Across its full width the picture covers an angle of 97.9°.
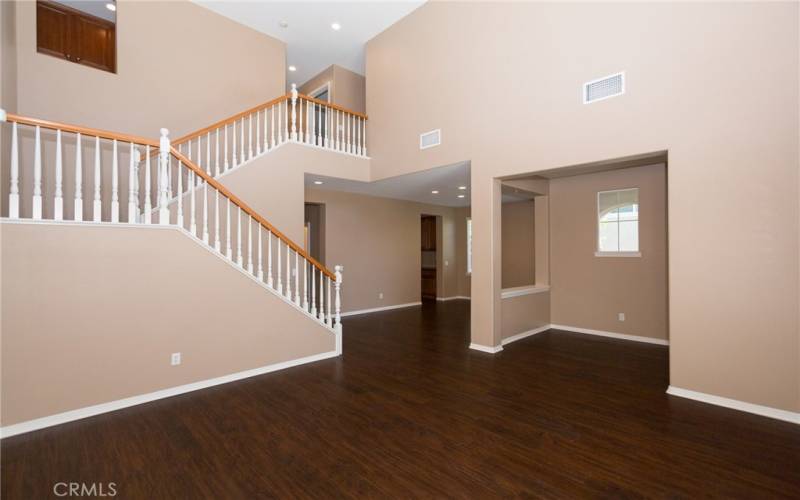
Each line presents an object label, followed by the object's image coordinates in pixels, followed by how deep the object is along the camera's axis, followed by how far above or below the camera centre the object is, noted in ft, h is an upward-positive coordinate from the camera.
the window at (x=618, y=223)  17.80 +1.24
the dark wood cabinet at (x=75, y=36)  15.17 +9.83
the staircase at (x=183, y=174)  9.75 +2.81
